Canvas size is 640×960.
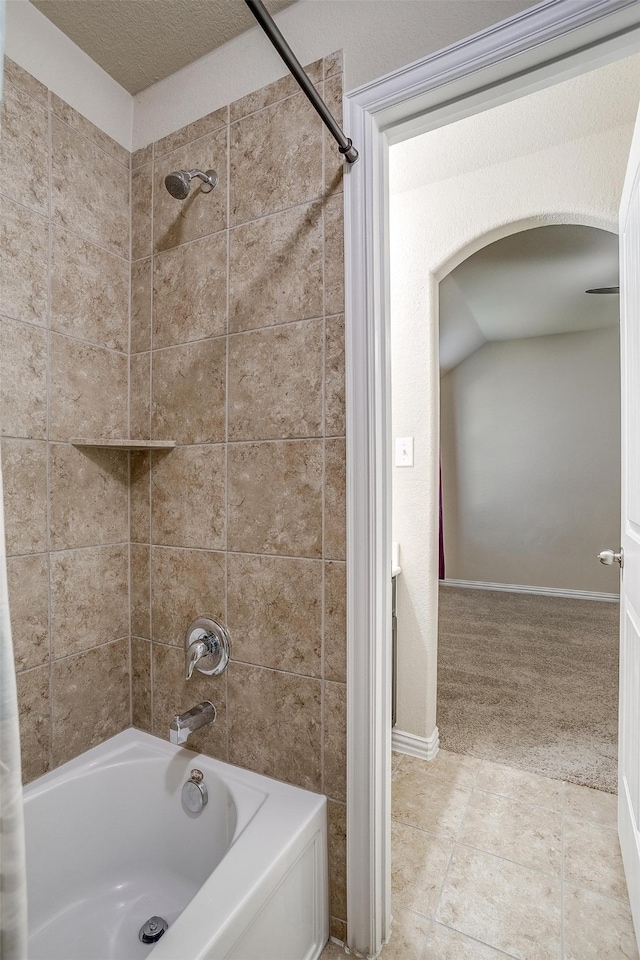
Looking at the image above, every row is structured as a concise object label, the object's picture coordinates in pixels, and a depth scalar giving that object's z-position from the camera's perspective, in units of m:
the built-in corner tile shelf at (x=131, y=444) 1.39
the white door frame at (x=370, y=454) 1.20
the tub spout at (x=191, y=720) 1.29
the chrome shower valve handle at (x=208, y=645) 1.40
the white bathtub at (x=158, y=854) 1.04
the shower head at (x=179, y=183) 1.28
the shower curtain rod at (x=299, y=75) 0.80
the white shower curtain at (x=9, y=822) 0.54
